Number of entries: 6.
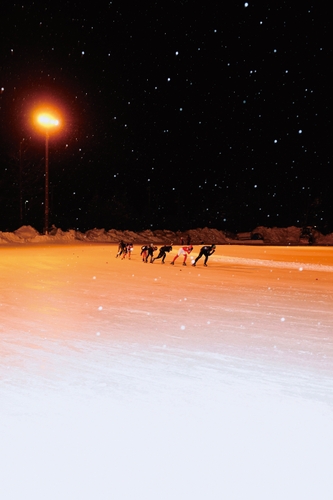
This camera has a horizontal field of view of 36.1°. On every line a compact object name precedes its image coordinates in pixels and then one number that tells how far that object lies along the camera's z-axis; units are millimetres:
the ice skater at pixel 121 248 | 20481
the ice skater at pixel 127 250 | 19938
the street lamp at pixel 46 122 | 34938
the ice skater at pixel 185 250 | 15956
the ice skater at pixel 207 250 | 16941
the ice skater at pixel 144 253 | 18462
